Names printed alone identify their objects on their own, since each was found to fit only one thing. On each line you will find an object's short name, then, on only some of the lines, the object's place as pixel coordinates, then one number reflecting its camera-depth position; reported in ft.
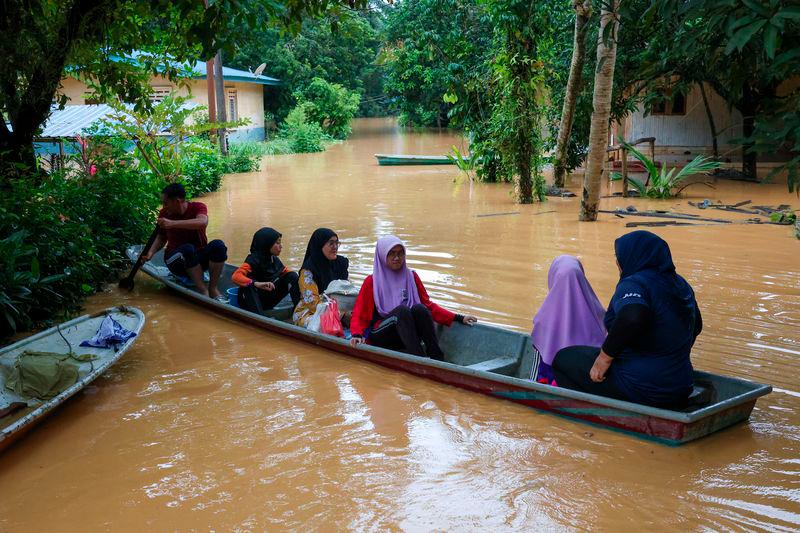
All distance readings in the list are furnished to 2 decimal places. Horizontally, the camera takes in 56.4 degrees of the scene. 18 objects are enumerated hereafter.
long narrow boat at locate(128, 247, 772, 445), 14.16
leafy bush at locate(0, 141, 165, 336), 19.92
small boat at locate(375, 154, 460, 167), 76.02
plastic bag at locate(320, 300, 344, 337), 20.42
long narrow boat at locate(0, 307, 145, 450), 14.79
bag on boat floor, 16.72
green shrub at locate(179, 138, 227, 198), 54.65
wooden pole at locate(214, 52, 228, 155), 72.81
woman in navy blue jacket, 13.74
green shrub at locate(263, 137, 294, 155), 98.31
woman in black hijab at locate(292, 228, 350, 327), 21.21
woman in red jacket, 18.66
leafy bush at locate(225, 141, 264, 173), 73.82
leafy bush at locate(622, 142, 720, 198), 47.44
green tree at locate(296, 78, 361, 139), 118.11
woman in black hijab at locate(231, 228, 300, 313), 22.59
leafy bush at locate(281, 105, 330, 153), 102.37
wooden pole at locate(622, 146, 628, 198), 50.75
